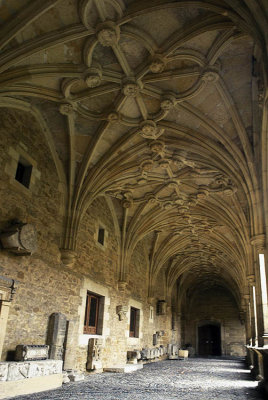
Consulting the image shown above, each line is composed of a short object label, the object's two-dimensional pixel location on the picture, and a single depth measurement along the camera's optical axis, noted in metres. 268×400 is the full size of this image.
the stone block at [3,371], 5.06
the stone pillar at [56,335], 6.73
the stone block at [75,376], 7.19
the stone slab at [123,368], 9.35
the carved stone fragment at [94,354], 8.50
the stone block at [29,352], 5.73
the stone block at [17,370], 5.23
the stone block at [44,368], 5.69
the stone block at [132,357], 11.35
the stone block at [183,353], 19.06
